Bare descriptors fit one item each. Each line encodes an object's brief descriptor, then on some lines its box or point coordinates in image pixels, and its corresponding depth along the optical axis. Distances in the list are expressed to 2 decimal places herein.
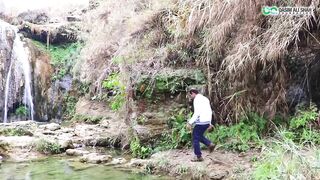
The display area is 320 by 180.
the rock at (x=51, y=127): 9.15
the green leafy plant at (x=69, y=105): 12.37
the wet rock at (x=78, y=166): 5.88
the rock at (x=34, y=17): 15.69
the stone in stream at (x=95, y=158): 6.23
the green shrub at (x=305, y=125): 5.06
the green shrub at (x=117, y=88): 6.96
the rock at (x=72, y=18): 15.07
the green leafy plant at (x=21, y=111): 12.09
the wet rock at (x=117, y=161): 6.07
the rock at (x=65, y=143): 7.31
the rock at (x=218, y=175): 4.81
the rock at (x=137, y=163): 5.79
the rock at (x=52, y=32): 13.95
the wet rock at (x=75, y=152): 6.87
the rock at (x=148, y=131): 6.52
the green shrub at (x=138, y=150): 6.26
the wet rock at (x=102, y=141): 7.49
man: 5.28
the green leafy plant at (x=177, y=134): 6.14
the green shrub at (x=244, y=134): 5.57
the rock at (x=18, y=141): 7.25
